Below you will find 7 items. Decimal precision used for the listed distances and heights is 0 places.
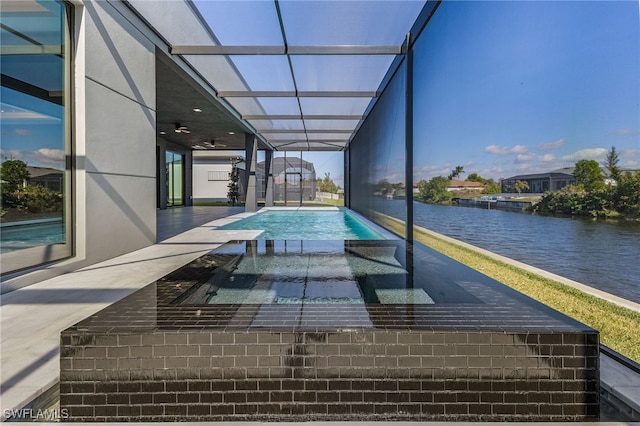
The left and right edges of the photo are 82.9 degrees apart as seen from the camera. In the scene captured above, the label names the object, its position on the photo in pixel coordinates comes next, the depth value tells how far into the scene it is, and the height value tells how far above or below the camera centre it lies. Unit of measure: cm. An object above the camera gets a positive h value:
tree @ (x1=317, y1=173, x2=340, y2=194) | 2373 +147
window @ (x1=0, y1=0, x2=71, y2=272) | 420 +91
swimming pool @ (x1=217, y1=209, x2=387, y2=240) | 941 -59
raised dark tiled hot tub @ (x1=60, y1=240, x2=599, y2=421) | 189 -87
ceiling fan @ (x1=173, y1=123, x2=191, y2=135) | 1375 +309
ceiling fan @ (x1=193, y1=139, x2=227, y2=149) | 1799 +335
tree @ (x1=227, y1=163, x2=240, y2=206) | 2301 +142
